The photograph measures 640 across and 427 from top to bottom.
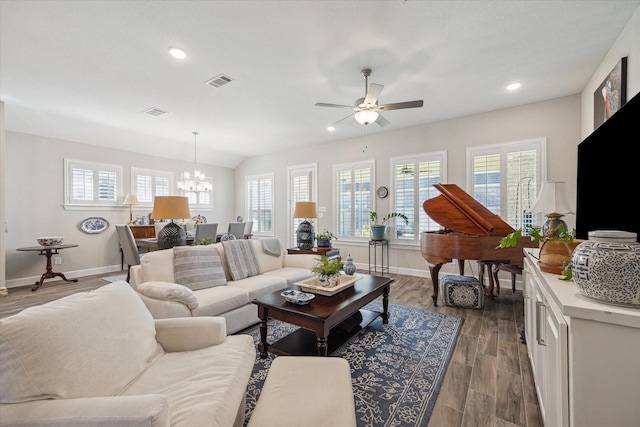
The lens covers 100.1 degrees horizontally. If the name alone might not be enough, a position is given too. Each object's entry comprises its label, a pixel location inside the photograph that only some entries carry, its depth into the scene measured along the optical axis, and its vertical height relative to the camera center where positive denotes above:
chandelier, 6.26 +0.69
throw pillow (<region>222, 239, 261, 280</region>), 3.28 -0.58
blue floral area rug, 1.72 -1.25
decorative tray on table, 2.54 -0.72
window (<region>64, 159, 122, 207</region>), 5.38 +0.63
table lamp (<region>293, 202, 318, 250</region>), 4.41 -0.22
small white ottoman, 1.05 -0.81
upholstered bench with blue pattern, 3.42 -1.02
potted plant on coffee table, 2.64 -0.58
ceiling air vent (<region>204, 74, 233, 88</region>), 3.36 +1.71
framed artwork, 2.50 +1.24
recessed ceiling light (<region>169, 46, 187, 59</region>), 2.76 +1.70
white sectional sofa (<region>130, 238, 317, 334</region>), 2.32 -0.72
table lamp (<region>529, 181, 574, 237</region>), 2.10 +0.08
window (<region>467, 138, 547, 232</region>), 4.17 +0.60
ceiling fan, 2.97 +1.27
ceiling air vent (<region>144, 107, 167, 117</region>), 4.43 +1.72
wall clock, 5.52 +0.44
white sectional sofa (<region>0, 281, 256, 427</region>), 0.93 -0.68
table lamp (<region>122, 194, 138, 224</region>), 5.89 +0.29
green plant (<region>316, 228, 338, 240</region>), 4.60 -0.40
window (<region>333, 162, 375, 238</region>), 5.81 +0.35
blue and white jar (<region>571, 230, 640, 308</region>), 1.00 -0.22
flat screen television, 1.26 +0.22
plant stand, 5.34 -0.84
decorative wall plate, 5.55 -0.25
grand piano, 3.10 -0.28
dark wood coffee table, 2.06 -0.85
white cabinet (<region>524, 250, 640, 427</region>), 0.95 -0.56
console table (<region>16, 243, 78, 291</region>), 4.48 -0.77
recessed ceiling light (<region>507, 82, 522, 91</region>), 3.56 +1.72
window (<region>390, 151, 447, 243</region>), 4.99 +0.51
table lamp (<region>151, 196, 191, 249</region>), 3.12 +0.05
